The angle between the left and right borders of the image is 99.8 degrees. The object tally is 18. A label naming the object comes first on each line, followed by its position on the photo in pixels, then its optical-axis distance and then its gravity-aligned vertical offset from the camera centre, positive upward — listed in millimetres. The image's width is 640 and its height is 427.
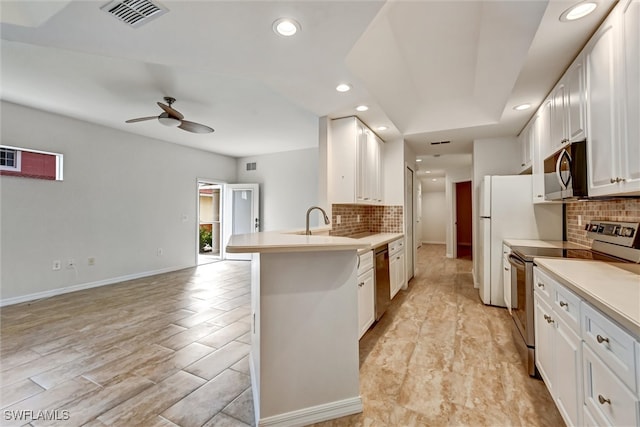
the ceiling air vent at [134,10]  1507 +1200
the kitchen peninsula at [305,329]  1486 -658
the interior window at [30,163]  3627 +778
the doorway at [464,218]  8609 -87
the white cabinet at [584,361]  938 -647
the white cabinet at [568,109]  1856 +826
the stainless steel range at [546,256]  1750 -310
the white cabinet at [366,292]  2410 -726
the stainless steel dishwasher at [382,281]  2818 -712
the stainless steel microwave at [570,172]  1830 +310
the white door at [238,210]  6773 +169
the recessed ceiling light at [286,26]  1655 +1204
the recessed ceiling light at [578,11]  1463 +1142
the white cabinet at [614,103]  1340 +622
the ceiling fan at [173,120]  3134 +1214
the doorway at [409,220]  4531 -85
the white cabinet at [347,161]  3361 +695
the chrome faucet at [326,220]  3023 -45
